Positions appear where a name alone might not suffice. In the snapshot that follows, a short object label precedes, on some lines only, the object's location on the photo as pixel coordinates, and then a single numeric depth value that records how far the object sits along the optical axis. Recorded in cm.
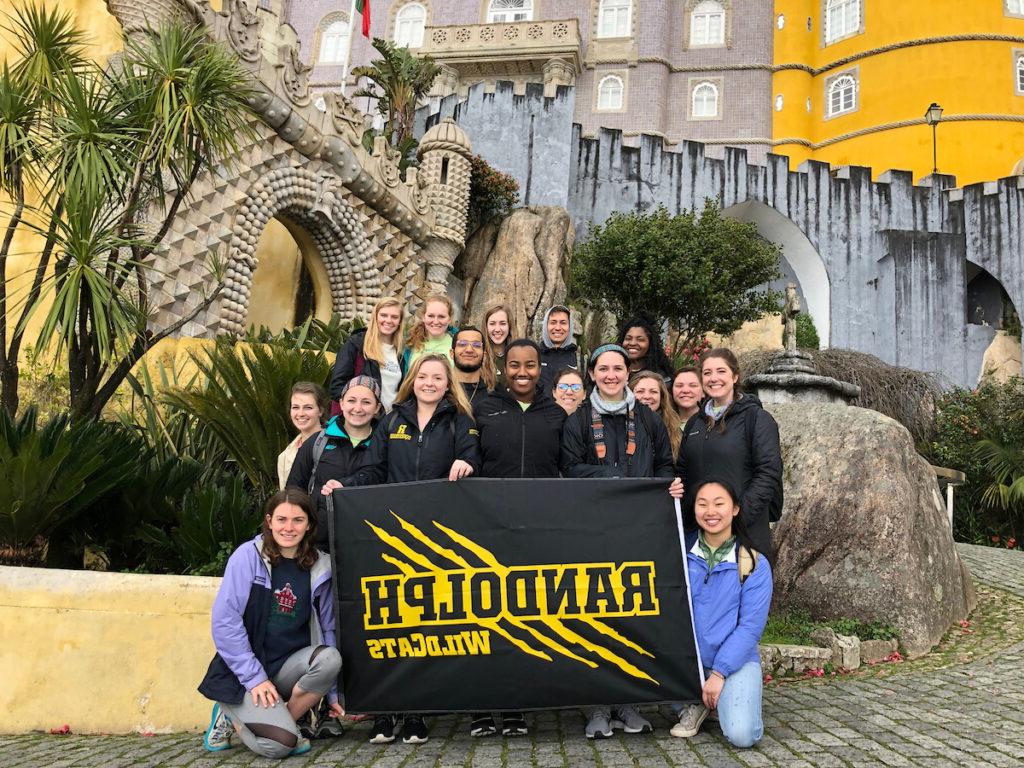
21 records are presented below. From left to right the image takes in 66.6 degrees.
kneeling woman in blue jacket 366
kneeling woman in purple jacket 360
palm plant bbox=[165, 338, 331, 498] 603
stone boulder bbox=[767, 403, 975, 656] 603
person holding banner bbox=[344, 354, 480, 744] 412
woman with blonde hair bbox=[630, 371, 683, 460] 462
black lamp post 2467
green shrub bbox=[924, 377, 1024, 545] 1468
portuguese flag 2189
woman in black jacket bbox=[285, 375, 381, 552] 430
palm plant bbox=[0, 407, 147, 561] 465
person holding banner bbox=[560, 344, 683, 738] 420
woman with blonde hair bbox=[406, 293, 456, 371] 504
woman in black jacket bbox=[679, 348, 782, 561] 414
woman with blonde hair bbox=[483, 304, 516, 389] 512
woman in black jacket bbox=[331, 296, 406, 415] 500
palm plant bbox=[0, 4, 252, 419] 583
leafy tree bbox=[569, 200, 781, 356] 1714
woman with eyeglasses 459
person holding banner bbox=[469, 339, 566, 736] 420
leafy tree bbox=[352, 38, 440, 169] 2056
